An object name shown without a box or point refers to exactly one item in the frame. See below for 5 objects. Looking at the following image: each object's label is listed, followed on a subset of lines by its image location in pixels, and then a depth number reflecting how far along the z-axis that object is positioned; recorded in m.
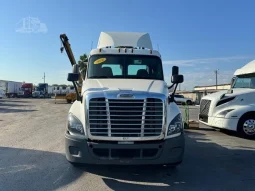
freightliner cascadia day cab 3.54
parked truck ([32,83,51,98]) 41.65
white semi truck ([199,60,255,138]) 6.98
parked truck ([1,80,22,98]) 41.29
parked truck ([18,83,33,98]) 42.59
